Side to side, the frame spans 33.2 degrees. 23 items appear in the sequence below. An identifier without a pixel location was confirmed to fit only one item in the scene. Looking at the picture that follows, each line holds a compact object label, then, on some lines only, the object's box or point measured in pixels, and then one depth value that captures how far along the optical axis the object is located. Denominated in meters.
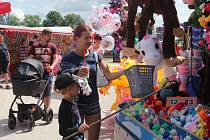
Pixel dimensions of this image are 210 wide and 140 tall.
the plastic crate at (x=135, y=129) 2.88
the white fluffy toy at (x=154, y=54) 3.85
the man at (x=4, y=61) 11.51
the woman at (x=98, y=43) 6.12
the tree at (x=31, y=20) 96.29
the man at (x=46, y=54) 6.66
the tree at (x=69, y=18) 89.80
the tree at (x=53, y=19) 87.57
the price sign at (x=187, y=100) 3.28
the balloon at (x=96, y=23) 5.99
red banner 9.96
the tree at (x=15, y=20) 95.97
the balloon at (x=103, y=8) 6.22
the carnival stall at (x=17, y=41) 14.45
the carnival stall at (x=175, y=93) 2.90
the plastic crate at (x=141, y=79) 3.68
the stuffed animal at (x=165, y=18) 3.64
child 3.25
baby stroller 6.27
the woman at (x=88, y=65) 3.75
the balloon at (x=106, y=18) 5.98
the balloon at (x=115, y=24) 6.01
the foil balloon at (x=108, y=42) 6.22
